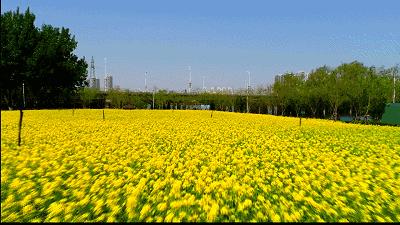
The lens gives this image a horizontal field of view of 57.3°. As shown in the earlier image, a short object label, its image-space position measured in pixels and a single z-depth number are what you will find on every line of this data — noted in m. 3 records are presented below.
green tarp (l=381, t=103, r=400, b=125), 43.69
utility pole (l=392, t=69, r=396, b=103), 62.52
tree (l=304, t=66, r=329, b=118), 65.81
